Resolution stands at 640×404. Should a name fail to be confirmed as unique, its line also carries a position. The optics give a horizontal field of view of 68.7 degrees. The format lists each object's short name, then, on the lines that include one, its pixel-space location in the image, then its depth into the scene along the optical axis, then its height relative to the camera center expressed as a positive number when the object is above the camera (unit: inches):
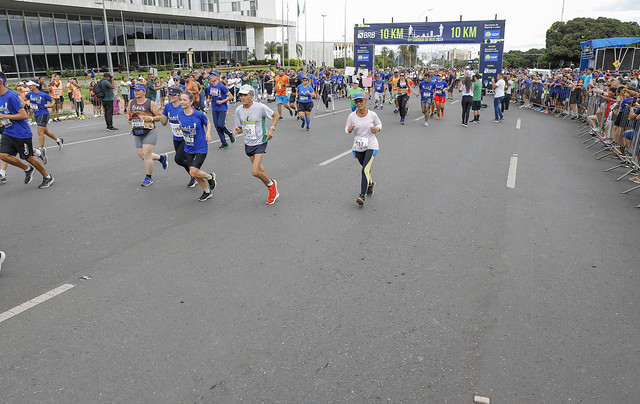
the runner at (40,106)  428.8 -28.9
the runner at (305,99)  612.7 -37.4
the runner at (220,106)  490.6 -35.8
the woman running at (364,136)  284.6 -40.3
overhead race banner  1428.4 +108.7
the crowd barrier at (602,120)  380.2 -65.4
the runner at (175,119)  303.4 -30.0
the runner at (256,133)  289.1 -37.5
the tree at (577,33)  2495.1 +164.4
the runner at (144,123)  327.6 -34.3
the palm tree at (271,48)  3207.2 +146.8
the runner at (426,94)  684.1 -37.2
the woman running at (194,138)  291.4 -40.8
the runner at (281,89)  704.4 -27.6
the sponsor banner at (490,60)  1409.9 +19.3
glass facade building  1604.3 +157.0
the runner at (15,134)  315.0 -40.1
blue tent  1550.2 +64.7
